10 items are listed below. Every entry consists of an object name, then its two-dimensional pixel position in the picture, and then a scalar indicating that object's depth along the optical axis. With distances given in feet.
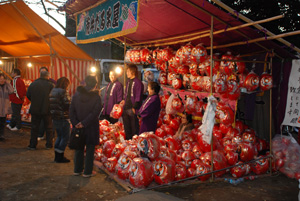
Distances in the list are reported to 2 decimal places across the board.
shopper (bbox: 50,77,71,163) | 20.01
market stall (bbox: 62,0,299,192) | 16.38
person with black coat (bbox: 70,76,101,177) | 16.81
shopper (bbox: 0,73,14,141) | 25.23
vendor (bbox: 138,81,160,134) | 20.54
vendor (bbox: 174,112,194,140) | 22.77
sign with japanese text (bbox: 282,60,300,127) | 18.08
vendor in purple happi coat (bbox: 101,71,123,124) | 25.95
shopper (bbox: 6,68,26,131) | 28.37
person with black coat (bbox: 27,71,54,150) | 23.21
